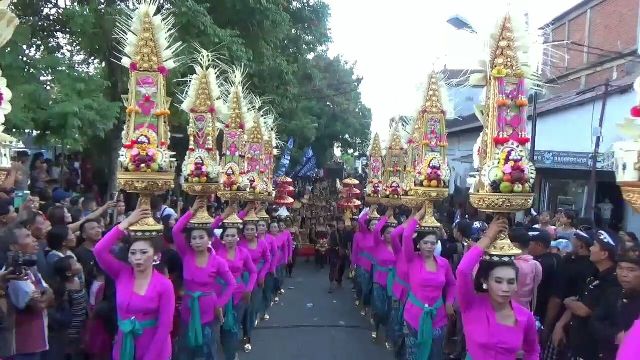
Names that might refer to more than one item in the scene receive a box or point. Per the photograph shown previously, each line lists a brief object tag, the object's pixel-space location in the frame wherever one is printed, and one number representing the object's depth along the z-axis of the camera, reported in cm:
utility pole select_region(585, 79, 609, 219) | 1419
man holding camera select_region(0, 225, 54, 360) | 443
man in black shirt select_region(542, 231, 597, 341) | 583
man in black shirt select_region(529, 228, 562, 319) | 618
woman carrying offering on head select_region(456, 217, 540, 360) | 427
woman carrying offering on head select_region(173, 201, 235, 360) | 604
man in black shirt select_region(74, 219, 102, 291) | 561
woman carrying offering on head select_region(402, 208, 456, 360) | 637
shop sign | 1483
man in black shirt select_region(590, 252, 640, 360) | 405
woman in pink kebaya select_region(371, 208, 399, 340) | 951
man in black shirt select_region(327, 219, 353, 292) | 1412
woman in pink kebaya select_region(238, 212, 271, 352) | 866
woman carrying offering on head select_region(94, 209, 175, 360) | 480
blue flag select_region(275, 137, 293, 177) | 1700
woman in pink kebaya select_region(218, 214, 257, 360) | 709
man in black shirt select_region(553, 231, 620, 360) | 512
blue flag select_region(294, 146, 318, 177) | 2078
